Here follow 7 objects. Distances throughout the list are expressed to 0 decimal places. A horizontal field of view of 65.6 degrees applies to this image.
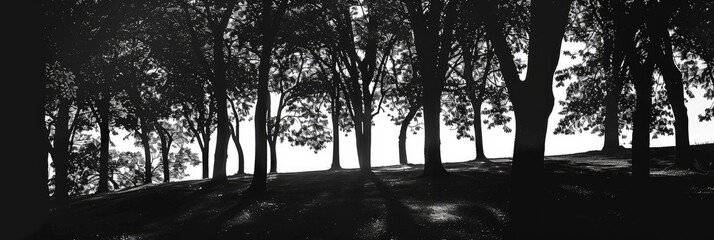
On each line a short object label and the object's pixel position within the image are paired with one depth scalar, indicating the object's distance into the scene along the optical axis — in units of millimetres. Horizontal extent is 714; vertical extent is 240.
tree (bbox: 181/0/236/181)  29734
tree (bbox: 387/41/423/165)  37188
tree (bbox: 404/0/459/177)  26406
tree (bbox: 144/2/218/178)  28547
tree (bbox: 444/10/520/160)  37481
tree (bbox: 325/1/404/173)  32938
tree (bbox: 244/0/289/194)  23844
